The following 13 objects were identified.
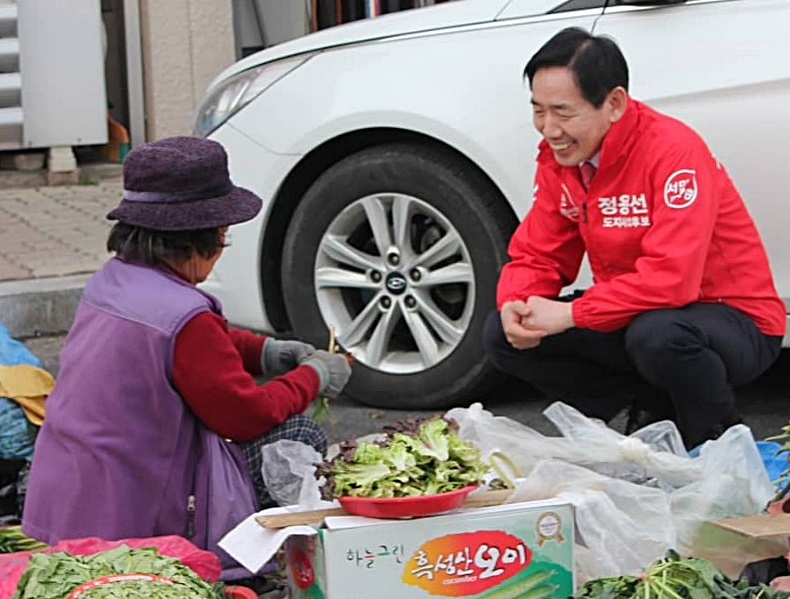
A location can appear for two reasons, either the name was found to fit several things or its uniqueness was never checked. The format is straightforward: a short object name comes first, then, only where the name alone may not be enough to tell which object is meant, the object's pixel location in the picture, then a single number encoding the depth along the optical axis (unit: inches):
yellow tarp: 170.2
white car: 183.0
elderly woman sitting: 135.0
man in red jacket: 152.7
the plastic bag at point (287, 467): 140.3
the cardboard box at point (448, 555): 120.1
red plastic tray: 119.9
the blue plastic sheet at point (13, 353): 175.9
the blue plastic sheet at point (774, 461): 148.9
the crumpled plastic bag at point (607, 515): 128.7
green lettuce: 122.0
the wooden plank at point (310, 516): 124.6
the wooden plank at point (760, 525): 120.7
